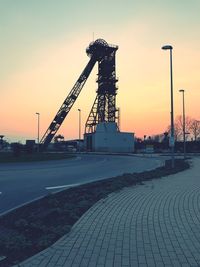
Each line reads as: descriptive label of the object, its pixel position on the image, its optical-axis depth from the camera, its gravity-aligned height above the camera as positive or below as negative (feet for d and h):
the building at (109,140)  153.22 +2.34
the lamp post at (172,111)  48.94 +6.70
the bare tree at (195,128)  224.89 +14.30
